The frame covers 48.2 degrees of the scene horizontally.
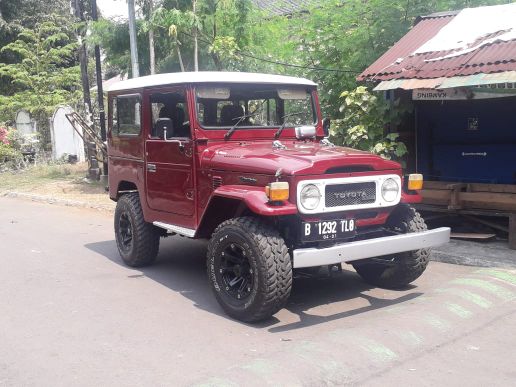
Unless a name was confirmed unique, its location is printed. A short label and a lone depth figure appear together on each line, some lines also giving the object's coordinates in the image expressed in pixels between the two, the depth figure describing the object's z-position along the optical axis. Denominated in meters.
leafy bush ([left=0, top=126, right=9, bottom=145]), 19.20
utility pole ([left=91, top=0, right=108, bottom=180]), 13.87
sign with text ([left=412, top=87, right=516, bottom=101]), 7.98
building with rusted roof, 7.38
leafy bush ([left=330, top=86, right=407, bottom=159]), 9.02
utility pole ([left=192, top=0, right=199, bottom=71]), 12.27
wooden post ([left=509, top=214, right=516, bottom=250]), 7.13
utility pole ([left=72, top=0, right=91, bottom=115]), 15.34
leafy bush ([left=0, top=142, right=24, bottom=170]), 19.12
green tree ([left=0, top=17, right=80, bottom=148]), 21.83
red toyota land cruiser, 4.80
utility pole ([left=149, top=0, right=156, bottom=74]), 12.48
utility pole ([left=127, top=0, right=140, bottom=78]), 11.64
